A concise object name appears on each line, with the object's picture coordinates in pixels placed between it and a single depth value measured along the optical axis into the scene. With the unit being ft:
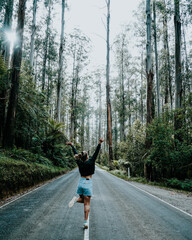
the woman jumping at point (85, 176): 14.97
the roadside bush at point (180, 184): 39.46
